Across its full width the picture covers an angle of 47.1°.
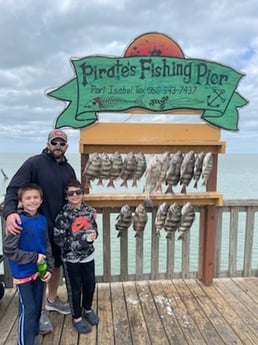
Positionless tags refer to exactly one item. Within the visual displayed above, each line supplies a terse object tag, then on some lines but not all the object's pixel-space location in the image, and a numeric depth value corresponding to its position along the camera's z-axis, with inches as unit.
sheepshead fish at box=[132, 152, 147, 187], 109.3
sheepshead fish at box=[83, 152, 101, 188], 106.8
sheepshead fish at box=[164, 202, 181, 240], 112.4
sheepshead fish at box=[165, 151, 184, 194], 109.7
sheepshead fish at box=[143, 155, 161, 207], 109.0
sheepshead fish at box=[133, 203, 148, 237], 111.6
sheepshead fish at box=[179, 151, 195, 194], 110.0
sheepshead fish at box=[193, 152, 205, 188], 111.7
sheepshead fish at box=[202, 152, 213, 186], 112.0
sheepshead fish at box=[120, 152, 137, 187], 108.7
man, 90.2
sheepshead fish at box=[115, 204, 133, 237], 111.6
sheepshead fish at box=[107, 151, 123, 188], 107.7
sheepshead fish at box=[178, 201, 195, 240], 114.0
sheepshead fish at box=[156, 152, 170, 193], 109.8
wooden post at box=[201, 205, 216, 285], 124.1
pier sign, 109.1
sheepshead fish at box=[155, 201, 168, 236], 113.3
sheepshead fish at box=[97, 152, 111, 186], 106.9
